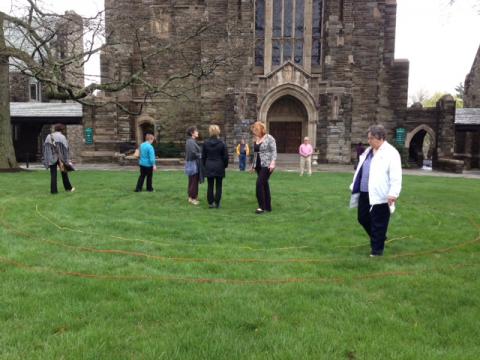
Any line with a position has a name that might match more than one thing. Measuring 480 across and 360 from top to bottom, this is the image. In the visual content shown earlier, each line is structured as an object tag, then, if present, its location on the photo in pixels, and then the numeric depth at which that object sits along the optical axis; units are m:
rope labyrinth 4.61
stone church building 26.05
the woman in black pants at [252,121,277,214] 8.88
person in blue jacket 11.41
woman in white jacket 5.56
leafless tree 15.08
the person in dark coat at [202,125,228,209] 9.30
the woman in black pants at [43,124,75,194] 10.66
